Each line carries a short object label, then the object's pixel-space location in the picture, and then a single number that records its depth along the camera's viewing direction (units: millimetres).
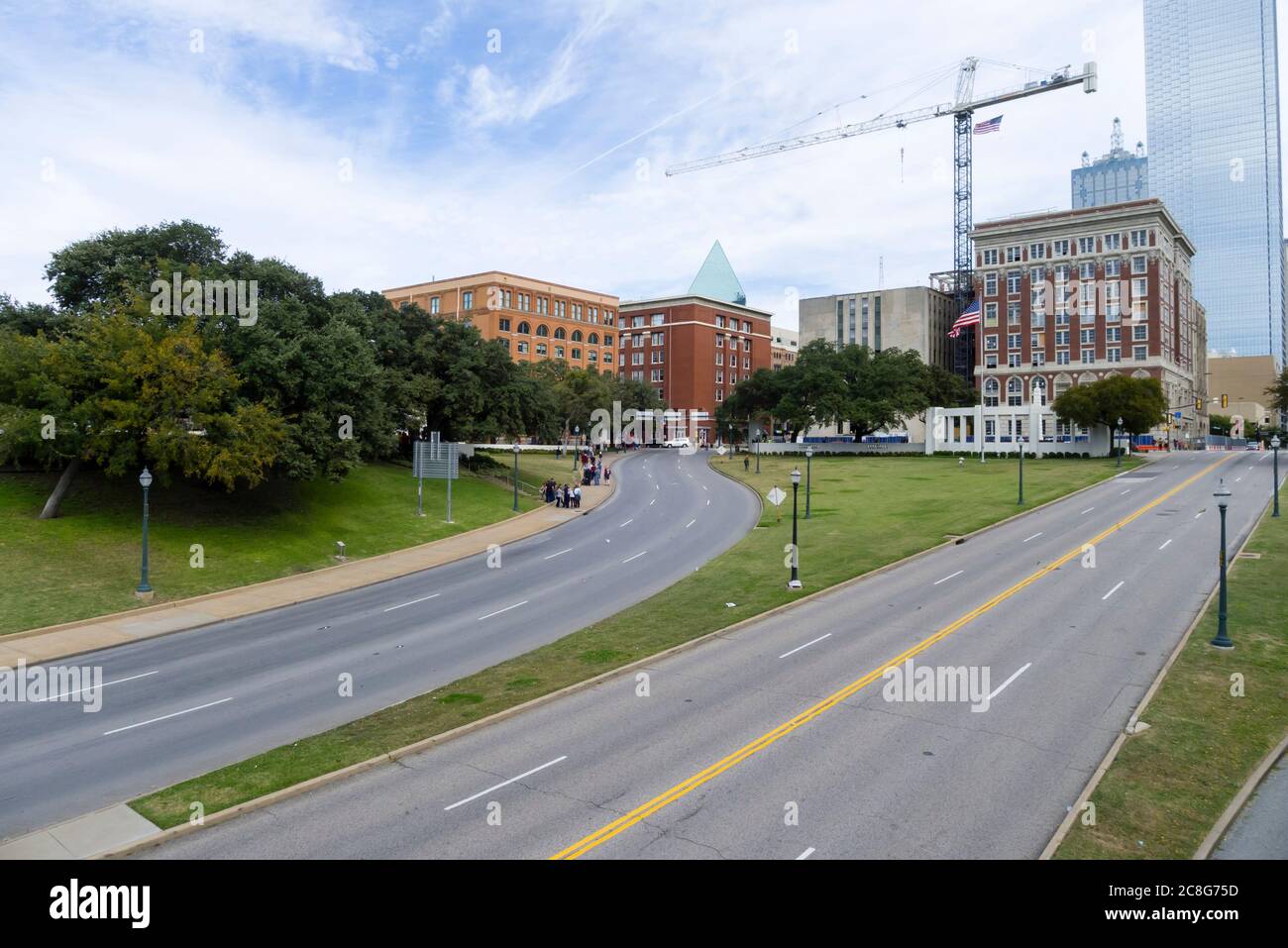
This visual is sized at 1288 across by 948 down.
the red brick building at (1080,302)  100438
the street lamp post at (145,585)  26156
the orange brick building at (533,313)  114625
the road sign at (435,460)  39969
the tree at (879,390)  86062
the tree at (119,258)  37812
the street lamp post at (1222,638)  18484
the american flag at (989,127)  97500
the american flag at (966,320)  94250
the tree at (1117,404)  69250
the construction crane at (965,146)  114250
